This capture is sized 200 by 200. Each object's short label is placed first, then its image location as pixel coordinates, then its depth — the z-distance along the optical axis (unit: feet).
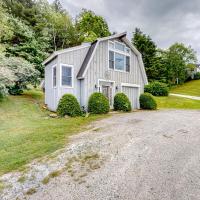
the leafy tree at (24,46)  66.95
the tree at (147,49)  101.65
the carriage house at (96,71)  43.68
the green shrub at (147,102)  54.29
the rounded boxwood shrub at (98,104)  42.05
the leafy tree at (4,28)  52.90
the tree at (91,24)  110.93
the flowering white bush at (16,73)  48.57
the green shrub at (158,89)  85.15
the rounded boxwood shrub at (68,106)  39.14
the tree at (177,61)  121.08
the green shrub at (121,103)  47.21
